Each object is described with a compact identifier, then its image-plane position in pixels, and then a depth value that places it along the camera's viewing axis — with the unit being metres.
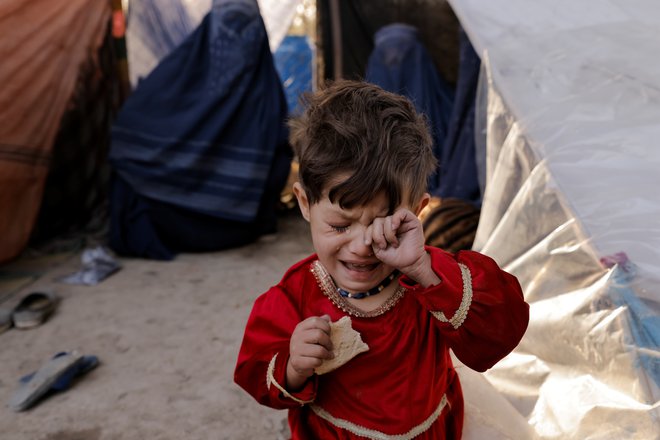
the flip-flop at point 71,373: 2.27
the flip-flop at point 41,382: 2.15
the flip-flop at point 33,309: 2.81
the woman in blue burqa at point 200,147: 3.99
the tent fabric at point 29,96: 3.31
